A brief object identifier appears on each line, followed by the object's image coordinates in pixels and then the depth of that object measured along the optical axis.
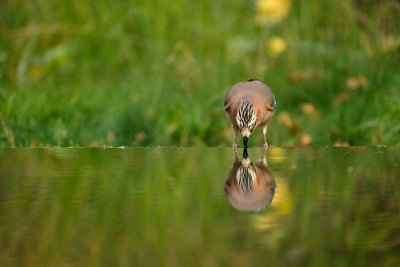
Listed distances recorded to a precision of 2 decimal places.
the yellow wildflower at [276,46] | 12.62
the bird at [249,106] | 7.18
